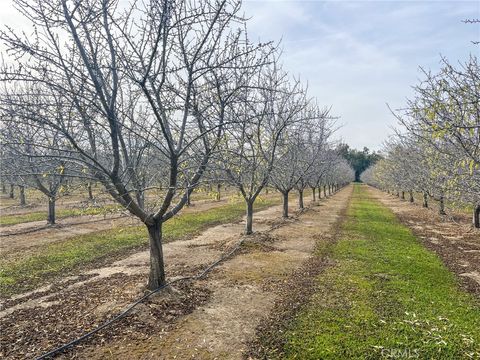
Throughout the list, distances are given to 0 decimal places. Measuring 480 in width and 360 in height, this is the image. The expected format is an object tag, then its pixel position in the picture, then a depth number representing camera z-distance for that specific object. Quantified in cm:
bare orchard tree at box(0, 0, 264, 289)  620
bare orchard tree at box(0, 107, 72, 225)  1856
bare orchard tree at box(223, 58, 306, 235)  1444
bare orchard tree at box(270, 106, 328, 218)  1970
